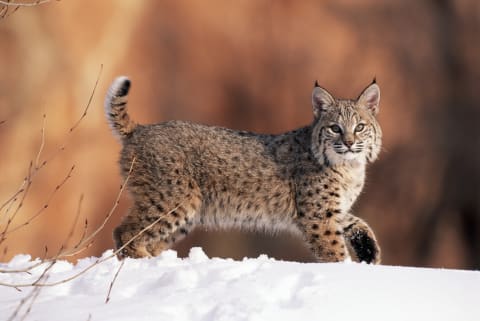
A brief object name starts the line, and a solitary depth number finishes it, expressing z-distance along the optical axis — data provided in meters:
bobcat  13.78
